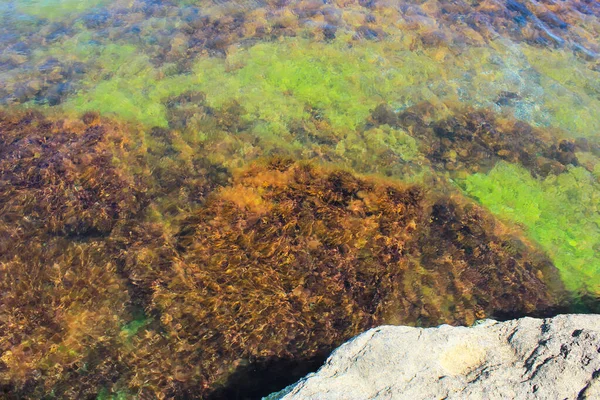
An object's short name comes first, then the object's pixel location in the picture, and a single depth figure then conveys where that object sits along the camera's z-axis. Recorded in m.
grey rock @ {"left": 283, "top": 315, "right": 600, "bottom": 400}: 3.40
